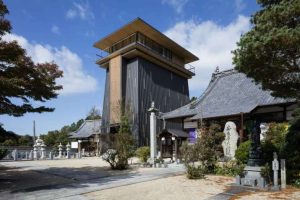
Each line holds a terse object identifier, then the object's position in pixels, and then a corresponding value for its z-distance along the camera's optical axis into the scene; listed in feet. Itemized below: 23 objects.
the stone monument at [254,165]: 32.55
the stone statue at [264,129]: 51.06
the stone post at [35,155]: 95.33
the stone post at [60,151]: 108.95
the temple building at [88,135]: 133.33
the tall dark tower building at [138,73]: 107.24
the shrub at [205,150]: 42.94
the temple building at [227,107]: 58.18
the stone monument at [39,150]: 96.07
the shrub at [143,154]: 69.81
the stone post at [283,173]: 32.45
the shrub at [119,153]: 55.01
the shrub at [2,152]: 62.94
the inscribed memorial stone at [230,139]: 56.85
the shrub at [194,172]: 40.34
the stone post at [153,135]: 62.23
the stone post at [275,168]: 32.41
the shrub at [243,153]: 41.85
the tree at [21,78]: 35.19
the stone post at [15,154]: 89.10
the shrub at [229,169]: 42.39
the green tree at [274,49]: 23.43
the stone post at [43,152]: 97.50
